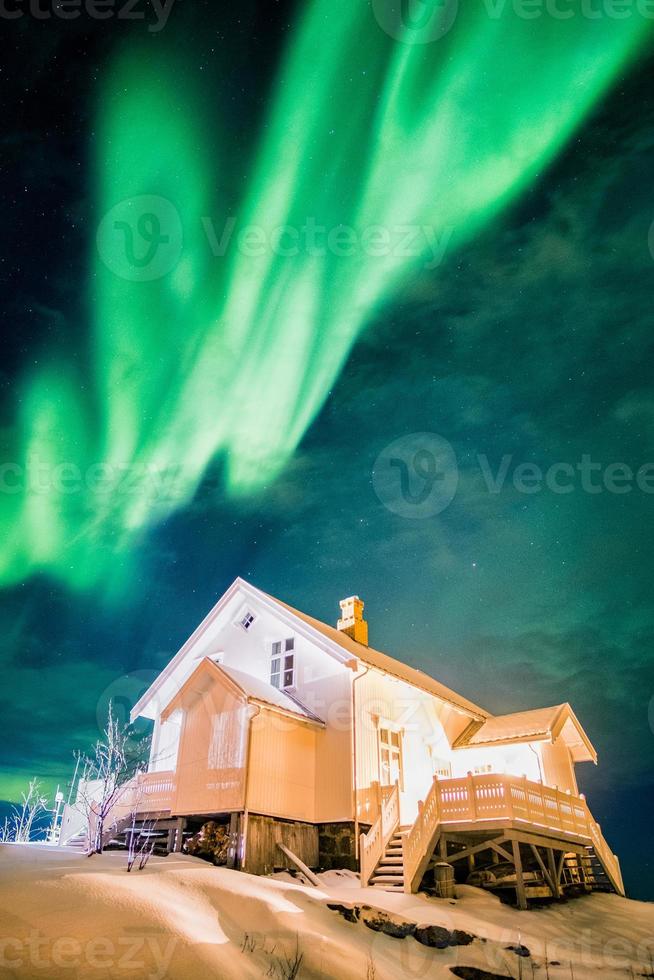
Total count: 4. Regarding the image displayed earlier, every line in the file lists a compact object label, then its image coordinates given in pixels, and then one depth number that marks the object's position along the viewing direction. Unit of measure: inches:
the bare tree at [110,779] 557.9
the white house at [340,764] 588.7
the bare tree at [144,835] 666.8
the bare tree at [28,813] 1419.8
